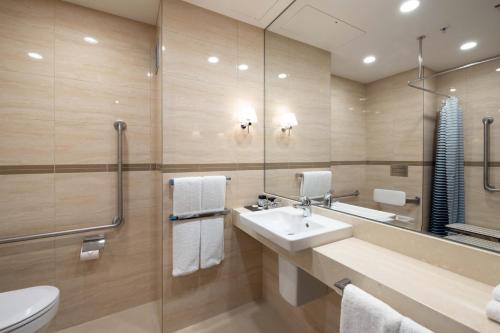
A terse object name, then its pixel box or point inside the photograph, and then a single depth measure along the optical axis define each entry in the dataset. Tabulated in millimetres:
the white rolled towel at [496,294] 634
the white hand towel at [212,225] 1695
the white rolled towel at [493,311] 596
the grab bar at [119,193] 1693
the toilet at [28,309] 1104
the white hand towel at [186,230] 1606
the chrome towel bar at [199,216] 1599
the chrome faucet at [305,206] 1485
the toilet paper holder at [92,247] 1580
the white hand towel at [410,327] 600
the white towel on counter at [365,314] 670
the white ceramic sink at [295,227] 1082
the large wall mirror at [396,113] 874
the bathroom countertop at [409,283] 633
